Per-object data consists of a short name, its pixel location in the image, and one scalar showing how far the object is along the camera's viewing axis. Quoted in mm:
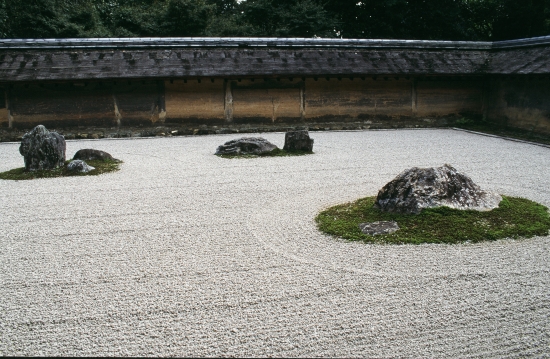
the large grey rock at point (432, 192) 5445
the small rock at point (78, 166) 8491
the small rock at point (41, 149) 8516
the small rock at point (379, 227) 5051
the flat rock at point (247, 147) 10336
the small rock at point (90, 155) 9391
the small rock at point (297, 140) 10539
